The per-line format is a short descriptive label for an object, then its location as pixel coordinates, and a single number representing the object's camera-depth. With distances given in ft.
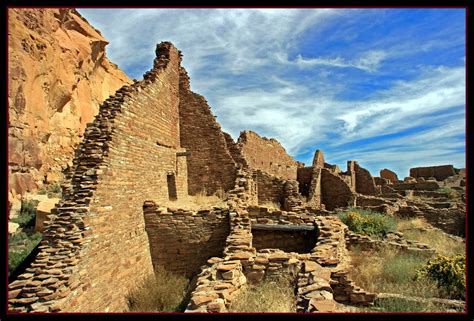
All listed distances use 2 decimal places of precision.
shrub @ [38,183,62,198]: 57.04
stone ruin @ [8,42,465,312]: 18.71
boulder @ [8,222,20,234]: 41.52
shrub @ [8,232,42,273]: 31.63
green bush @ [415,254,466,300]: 19.24
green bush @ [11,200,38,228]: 45.65
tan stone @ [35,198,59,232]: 41.55
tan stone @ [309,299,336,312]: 14.38
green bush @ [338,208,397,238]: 36.06
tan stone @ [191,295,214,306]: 15.71
